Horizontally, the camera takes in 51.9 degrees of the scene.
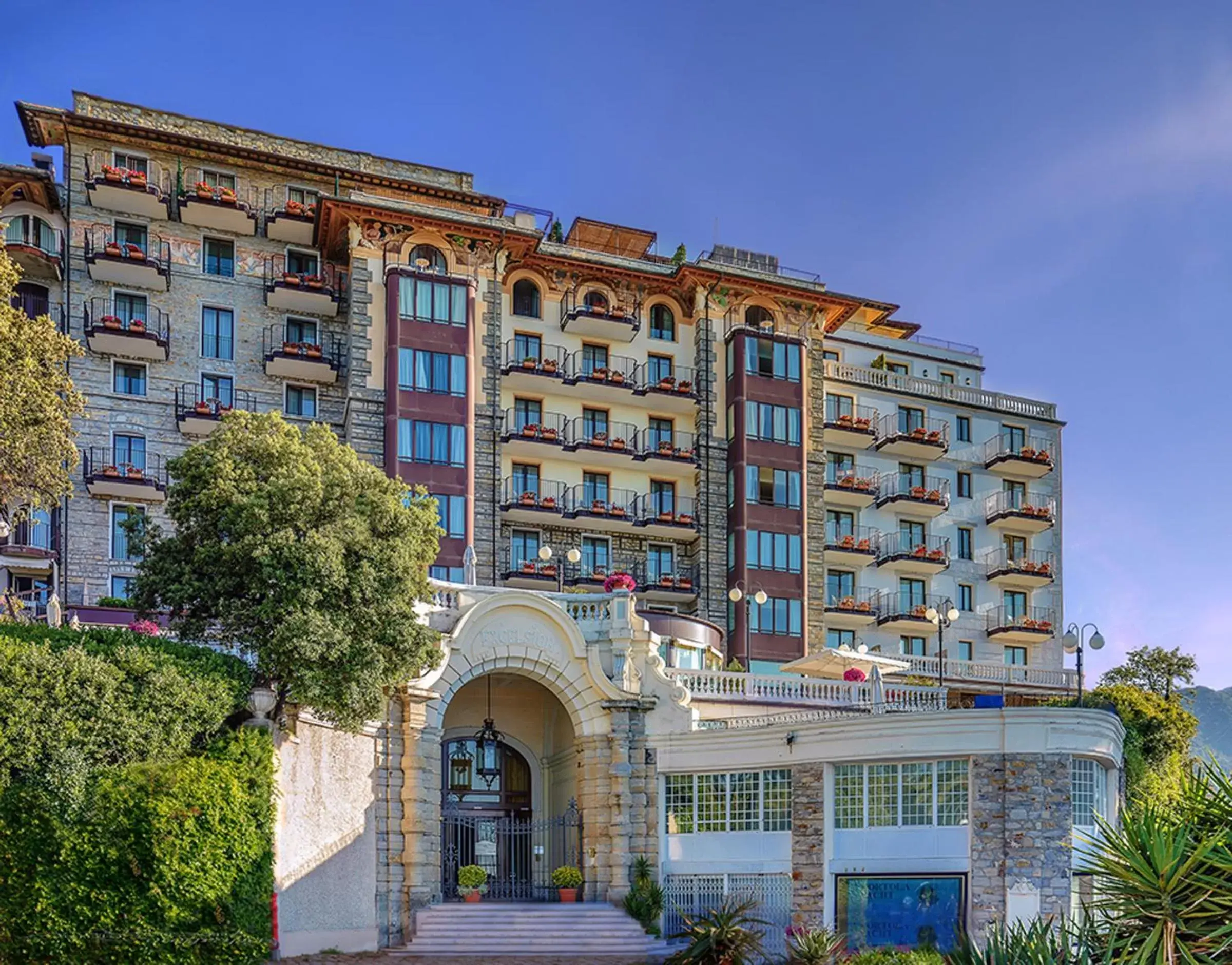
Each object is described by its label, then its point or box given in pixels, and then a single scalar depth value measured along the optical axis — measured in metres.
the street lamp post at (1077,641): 30.02
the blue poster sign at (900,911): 25.23
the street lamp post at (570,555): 35.22
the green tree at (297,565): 25.14
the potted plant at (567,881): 30.59
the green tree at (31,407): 25.88
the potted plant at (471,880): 30.62
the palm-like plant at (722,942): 24.23
